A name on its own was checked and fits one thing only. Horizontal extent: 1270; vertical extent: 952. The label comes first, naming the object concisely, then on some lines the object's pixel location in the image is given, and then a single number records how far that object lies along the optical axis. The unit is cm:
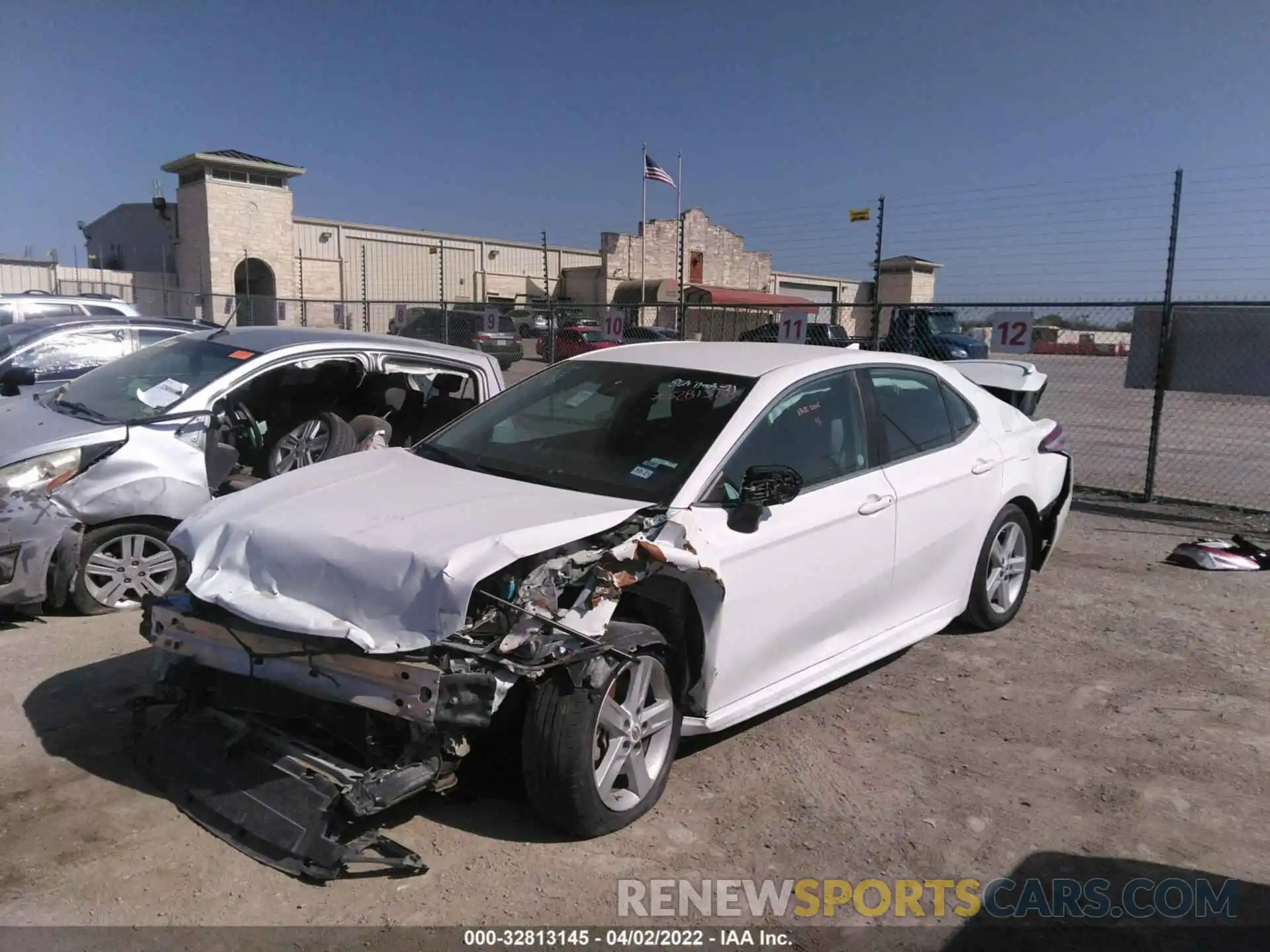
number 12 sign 946
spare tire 605
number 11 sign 1090
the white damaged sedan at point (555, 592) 298
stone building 4003
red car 1973
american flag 2880
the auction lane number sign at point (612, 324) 1385
